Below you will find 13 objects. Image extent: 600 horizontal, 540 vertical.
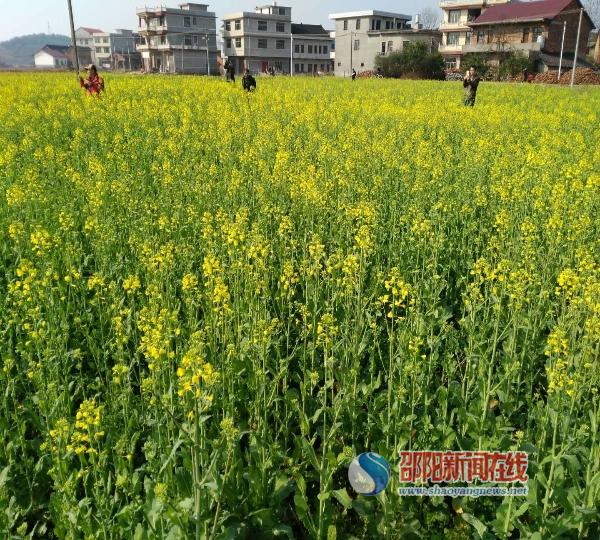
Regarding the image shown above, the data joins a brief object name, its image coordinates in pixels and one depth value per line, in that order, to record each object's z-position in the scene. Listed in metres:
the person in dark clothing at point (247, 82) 23.05
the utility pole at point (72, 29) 30.48
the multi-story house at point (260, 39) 84.62
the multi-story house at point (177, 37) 87.62
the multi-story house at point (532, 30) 61.00
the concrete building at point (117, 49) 108.94
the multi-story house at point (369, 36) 75.25
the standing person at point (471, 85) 19.39
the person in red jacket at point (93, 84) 18.39
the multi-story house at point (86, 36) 133.62
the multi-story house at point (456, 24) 72.12
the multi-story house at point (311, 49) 89.38
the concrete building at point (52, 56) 155.81
